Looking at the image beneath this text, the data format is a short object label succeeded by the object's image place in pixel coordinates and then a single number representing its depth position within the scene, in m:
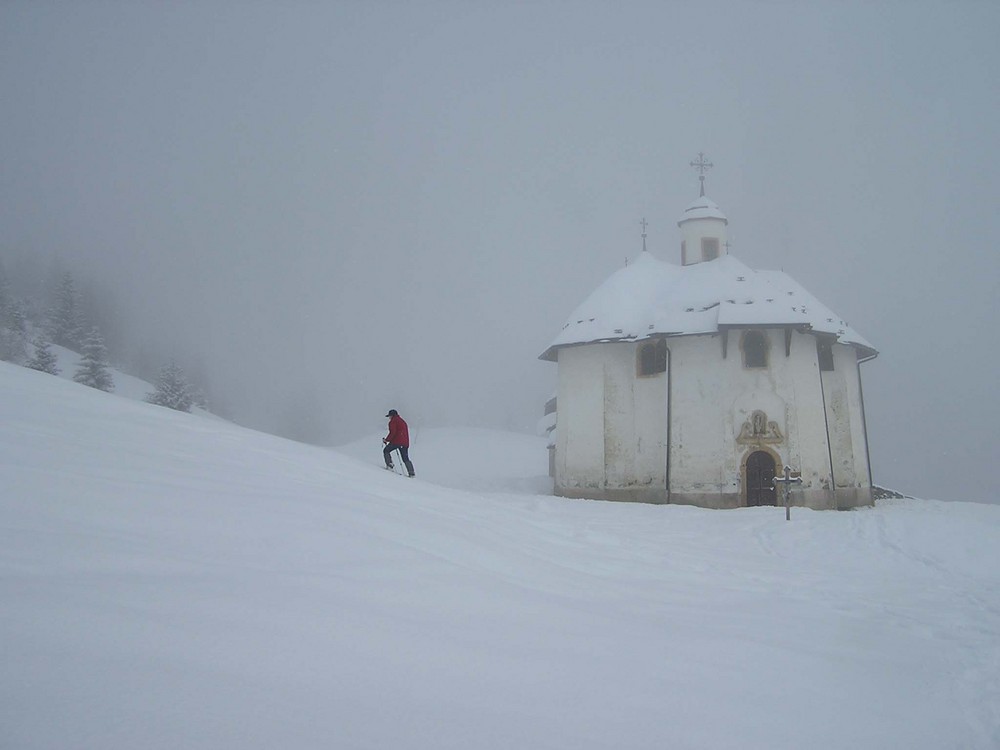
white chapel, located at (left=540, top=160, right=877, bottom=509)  23.69
